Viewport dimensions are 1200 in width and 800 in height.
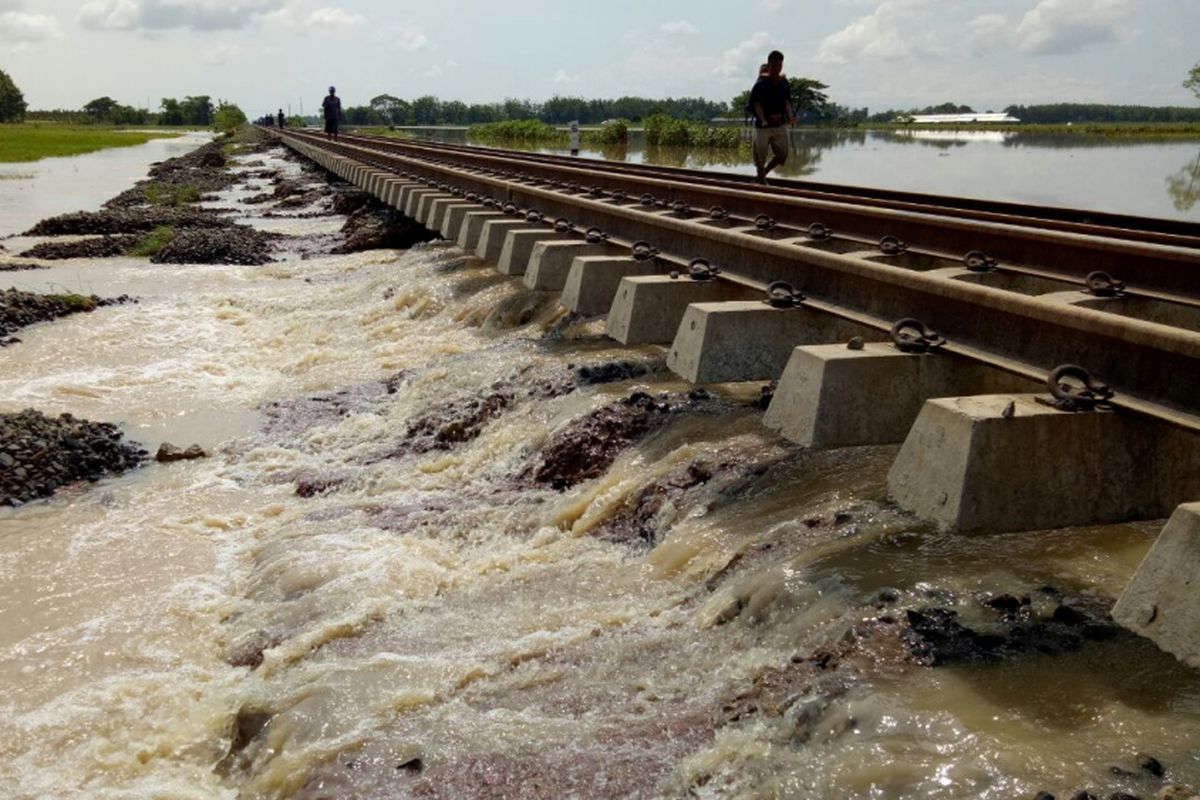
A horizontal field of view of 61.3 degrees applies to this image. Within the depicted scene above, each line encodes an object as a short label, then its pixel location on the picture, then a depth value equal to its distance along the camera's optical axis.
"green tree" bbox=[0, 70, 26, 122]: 146.50
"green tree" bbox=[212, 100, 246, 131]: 136.71
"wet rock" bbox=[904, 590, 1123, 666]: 3.15
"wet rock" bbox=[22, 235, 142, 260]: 19.59
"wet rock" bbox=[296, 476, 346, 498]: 6.99
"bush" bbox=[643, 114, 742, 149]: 42.06
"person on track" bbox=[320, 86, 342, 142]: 37.16
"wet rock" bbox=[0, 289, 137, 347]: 12.53
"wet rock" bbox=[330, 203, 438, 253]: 18.62
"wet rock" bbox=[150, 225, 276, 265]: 18.61
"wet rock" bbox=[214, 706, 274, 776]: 3.95
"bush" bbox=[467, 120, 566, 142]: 60.84
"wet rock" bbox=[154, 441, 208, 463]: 7.92
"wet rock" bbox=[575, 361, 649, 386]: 7.00
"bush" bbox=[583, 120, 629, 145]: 46.59
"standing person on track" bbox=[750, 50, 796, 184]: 12.72
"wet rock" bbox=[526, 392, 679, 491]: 5.97
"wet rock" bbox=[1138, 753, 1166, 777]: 2.54
